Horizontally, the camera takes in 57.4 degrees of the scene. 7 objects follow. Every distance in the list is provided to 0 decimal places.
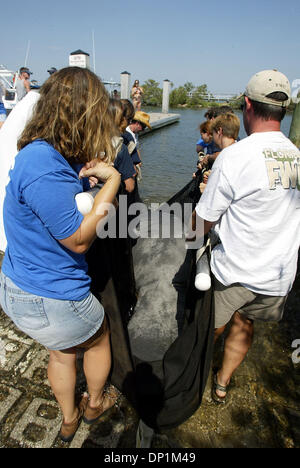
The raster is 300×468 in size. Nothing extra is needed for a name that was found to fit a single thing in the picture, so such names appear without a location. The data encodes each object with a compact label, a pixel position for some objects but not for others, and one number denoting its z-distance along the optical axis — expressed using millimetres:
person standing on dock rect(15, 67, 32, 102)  7922
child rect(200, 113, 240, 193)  2682
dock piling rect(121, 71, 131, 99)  18858
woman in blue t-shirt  1024
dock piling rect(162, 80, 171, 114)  27030
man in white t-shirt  1368
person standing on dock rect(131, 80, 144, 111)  7613
